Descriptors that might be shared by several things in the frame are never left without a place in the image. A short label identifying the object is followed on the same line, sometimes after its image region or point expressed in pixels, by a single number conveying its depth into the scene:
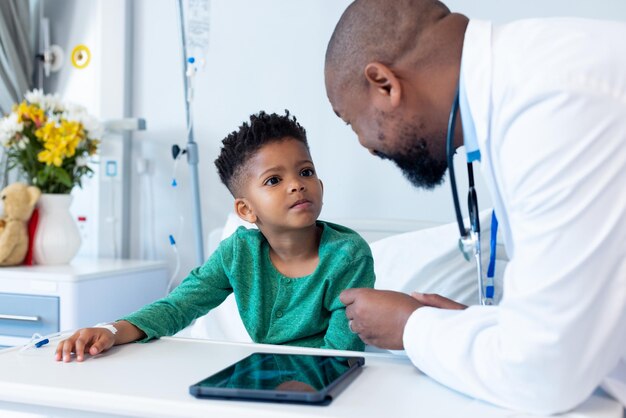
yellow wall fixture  2.78
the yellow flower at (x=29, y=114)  2.39
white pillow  1.73
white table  0.74
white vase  2.42
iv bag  2.54
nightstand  2.16
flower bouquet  2.38
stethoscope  0.96
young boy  1.35
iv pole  2.37
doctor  0.73
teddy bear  2.32
